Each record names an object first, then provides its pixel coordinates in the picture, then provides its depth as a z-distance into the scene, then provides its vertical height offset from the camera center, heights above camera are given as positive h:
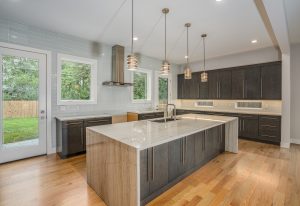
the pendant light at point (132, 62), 2.50 +0.63
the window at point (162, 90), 6.32 +0.50
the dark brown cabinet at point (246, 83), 4.96 +0.62
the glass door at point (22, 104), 3.24 -0.05
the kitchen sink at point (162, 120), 3.26 -0.38
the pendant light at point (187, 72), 3.37 +0.64
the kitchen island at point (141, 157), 1.69 -0.74
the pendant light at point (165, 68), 3.08 +0.65
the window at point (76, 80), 3.97 +0.58
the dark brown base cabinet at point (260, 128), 4.50 -0.77
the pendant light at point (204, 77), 3.58 +0.57
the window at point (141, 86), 5.67 +0.60
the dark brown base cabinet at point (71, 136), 3.50 -0.79
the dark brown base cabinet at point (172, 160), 1.97 -0.90
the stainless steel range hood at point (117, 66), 4.63 +1.05
